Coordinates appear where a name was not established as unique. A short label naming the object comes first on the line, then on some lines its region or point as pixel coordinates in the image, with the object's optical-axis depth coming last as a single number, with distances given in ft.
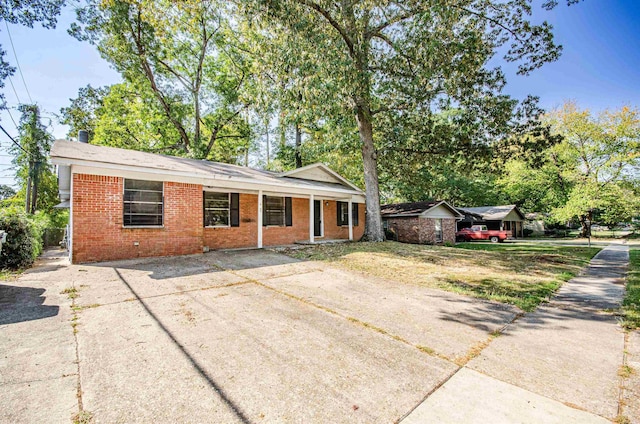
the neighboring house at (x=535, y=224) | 111.53
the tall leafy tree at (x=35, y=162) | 77.87
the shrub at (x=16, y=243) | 24.00
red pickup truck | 83.71
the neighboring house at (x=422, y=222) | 62.90
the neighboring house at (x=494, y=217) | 91.25
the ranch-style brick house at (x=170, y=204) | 25.16
